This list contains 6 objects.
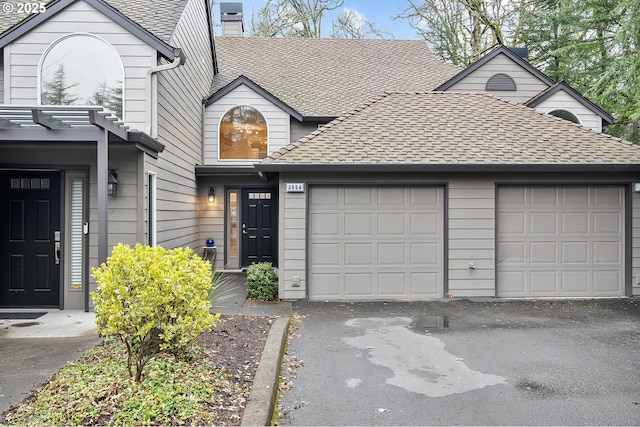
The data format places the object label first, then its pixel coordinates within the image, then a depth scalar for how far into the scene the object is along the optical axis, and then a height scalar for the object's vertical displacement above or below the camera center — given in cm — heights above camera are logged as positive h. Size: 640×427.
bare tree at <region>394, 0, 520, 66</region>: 1903 +826
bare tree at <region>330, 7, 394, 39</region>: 2108 +892
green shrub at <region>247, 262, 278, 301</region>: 799 -122
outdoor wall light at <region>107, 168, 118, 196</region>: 686 +49
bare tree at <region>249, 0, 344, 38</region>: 2053 +912
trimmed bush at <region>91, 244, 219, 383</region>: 349 -69
